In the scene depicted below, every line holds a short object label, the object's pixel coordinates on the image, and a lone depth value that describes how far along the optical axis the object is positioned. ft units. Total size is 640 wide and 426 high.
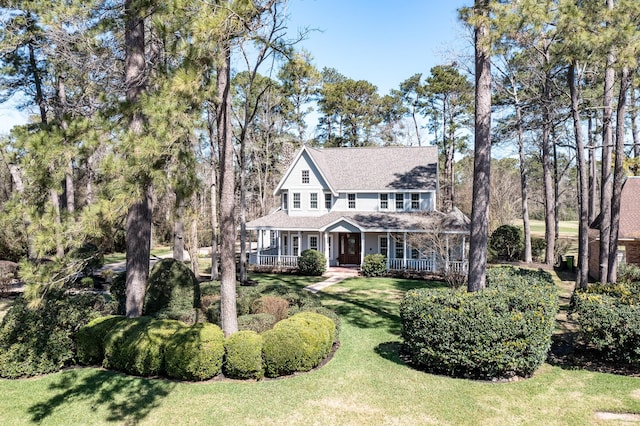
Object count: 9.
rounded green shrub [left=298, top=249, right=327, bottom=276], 76.13
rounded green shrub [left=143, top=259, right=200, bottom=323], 36.13
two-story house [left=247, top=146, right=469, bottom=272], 79.61
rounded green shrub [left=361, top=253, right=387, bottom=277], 74.33
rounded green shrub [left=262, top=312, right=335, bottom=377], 26.58
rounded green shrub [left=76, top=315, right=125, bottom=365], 28.66
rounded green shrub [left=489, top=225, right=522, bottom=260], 92.01
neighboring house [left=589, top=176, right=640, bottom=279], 62.97
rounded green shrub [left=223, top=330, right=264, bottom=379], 26.00
